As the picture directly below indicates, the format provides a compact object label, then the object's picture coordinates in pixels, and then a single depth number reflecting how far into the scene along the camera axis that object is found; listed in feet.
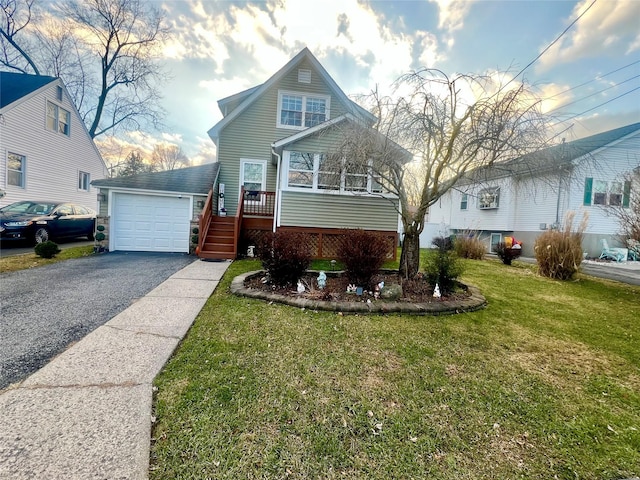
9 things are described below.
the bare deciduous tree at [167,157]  113.91
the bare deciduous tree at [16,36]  53.52
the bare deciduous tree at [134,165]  100.99
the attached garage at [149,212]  32.09
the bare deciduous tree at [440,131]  16.60
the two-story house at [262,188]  29.84
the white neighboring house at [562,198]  19.19
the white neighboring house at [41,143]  39.93
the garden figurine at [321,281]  17.15
